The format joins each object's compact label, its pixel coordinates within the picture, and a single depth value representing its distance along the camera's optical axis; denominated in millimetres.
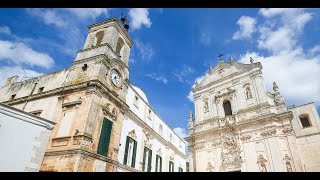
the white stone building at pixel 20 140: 9586
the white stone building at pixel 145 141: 19578
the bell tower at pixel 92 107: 14047
